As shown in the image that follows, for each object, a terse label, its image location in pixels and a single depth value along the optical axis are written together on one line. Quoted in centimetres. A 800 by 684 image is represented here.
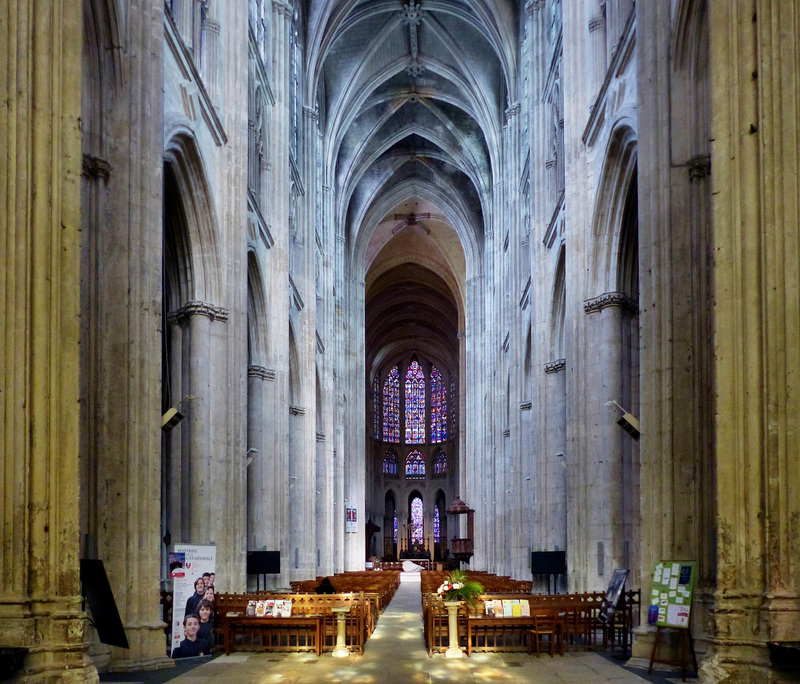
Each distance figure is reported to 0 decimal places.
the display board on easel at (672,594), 1184
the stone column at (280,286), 2647
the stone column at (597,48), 2086
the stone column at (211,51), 2062
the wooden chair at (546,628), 1556
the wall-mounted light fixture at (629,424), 1707
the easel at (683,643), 1181
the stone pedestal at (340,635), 1570
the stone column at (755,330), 970
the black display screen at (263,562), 2291
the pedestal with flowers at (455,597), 1581
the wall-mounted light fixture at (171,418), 1659
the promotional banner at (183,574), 1452
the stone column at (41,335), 915
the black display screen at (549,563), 2346
